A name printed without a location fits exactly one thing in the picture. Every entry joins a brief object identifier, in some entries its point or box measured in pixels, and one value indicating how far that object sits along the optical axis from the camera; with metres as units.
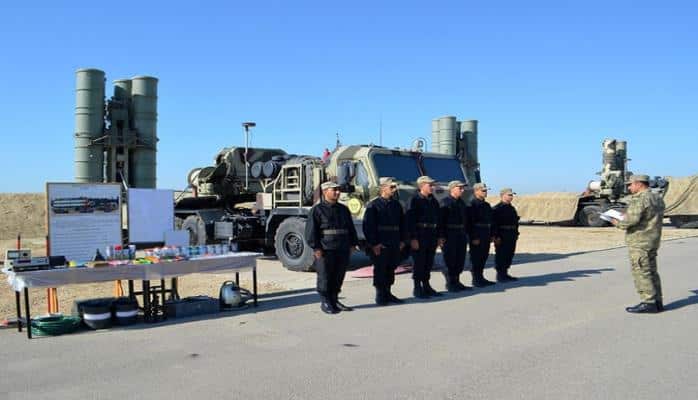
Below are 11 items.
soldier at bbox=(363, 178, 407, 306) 8.40
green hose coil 6.47
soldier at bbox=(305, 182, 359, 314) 7.77
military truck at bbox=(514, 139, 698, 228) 27.96
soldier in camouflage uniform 7.45
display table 6.39
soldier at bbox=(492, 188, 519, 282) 10.62
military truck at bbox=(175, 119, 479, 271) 11.92
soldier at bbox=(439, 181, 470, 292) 9.54
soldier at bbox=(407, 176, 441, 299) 8.94
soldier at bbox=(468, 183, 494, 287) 10.07
